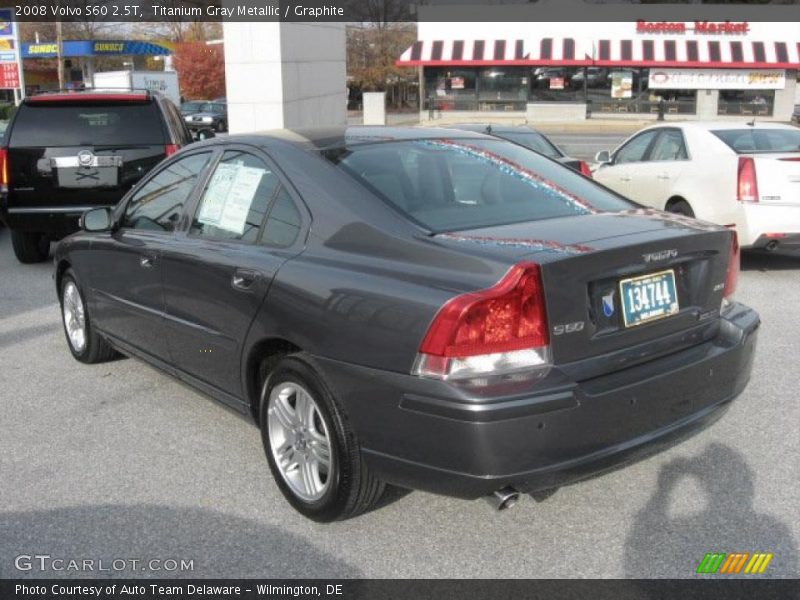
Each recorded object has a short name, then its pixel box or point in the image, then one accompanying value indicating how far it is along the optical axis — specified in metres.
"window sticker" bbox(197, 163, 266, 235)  4.05
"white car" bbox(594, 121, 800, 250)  8.16
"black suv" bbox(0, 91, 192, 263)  8.84
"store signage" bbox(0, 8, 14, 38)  27.19
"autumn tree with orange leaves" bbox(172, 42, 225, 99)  55.47
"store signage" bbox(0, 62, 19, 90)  27.19
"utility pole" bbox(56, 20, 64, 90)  42.91
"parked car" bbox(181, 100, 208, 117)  38.06
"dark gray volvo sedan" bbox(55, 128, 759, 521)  2.94
